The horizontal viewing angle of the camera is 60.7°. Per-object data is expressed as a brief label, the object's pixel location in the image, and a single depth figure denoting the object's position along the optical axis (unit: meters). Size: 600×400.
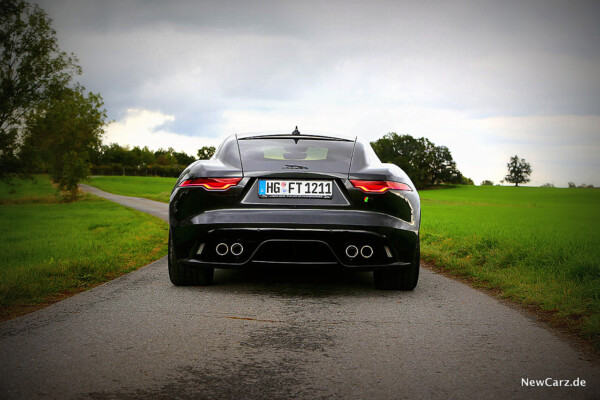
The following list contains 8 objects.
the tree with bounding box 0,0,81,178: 30.64
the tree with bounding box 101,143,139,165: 137.60
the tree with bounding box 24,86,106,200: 32.09
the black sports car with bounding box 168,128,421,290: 4.38
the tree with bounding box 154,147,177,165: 150.00
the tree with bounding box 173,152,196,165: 148.38
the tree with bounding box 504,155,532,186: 140.50
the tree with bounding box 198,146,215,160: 100.99
